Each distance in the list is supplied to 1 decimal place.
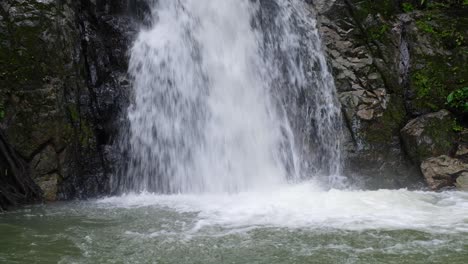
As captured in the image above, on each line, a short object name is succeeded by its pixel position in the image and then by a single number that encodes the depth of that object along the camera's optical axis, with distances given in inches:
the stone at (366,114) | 356.5
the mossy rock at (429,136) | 340.8
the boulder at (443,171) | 326.3
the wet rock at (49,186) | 297.9
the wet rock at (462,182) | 317.4
